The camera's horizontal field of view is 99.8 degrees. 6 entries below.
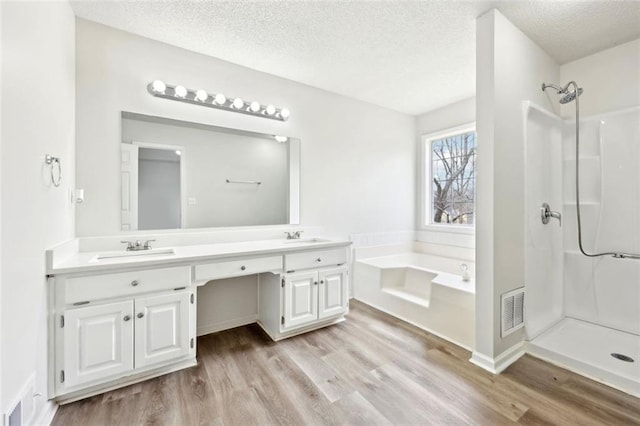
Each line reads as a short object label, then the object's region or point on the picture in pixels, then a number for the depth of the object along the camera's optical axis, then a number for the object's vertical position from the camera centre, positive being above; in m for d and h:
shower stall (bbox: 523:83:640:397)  2.17 -0.20
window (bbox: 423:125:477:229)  3.43 +0.47
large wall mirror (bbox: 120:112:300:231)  2.11 +0.33
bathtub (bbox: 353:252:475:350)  2.20 -0.80
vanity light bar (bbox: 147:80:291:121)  2.14 +0.98
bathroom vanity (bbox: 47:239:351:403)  1.47 -0.59
